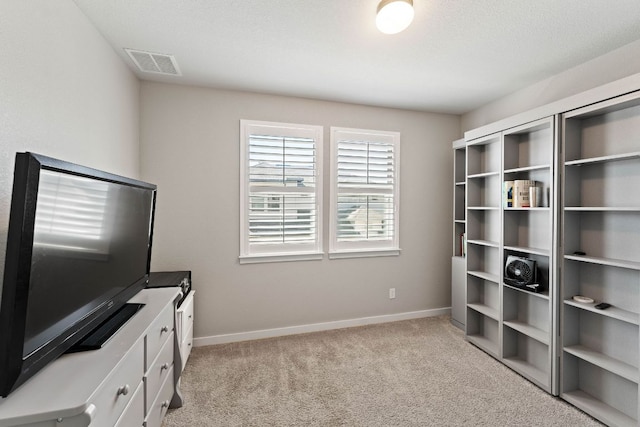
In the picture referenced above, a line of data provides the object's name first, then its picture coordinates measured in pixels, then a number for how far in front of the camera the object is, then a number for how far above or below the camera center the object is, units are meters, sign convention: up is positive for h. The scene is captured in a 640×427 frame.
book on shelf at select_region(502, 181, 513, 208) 2.66 +0.23
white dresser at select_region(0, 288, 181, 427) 0.89 -0.58
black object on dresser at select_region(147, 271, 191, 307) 2.34 -0.54
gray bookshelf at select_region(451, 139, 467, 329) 3.47 -0.10
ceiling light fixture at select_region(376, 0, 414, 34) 1.56 +1.09
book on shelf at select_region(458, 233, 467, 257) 3.50 -0.32
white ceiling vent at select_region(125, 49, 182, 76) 2.34 +1.26
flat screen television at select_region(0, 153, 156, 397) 0.91 -0.18
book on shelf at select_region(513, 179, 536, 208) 2.56 +0.23
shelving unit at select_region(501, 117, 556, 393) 2.30 -0.27
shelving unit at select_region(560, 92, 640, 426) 1.98 -0.27
